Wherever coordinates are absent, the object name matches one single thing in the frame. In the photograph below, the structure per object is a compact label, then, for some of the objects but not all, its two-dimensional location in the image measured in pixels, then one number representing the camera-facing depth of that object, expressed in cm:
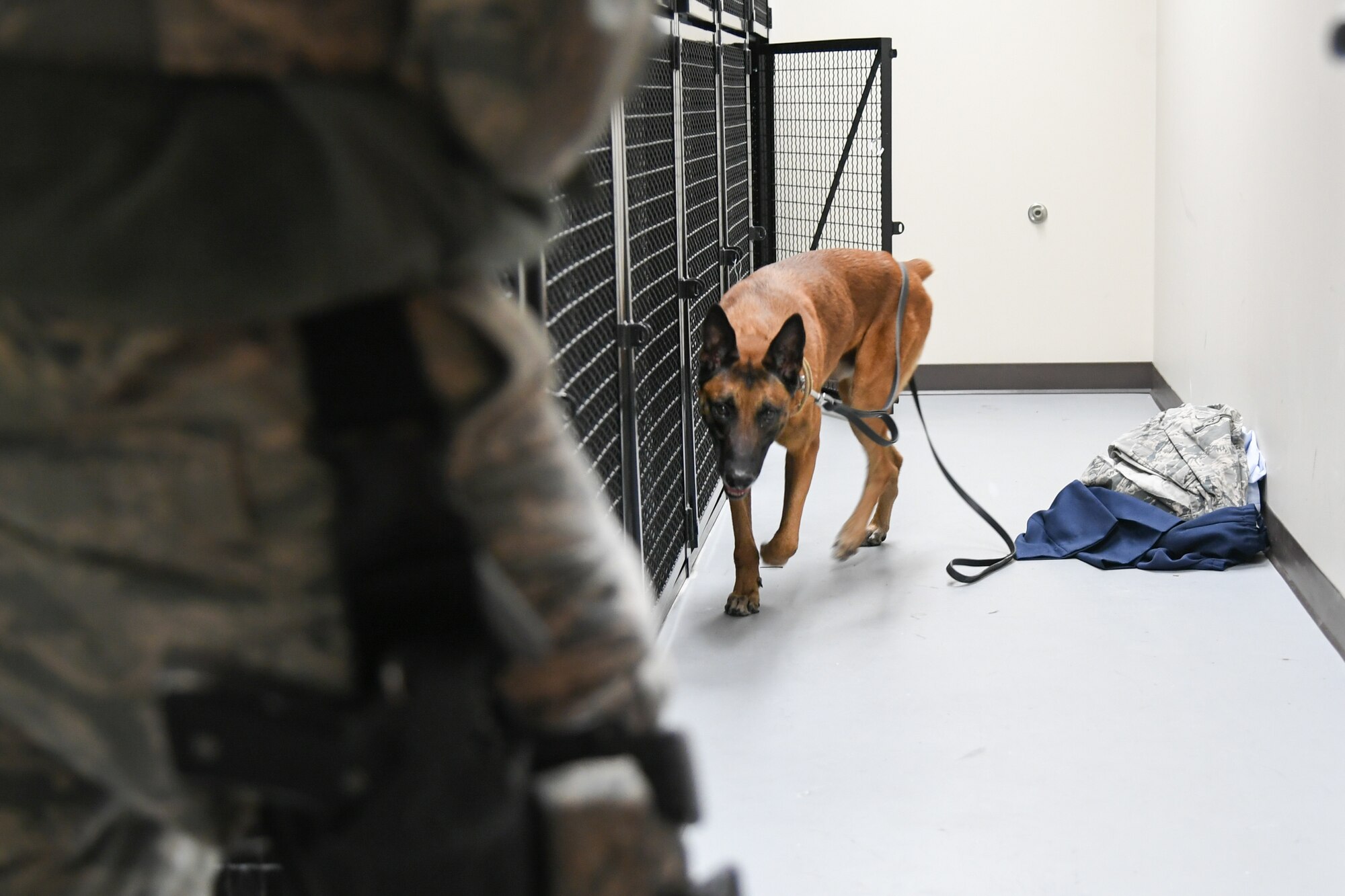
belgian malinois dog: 355
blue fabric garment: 386
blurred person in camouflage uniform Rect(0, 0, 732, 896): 76
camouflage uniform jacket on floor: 405
